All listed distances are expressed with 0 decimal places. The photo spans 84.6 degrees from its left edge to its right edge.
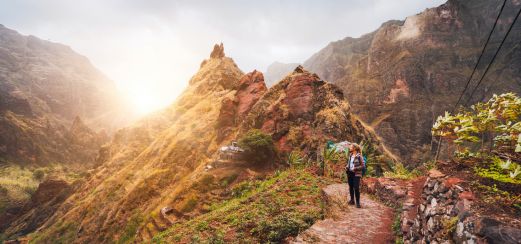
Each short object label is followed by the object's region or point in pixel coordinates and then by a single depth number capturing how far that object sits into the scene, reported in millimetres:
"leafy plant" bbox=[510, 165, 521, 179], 4682
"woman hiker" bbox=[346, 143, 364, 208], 10188
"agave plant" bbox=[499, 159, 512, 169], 5078
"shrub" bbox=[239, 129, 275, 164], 22000
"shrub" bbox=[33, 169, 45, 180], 88462
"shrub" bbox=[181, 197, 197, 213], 18875
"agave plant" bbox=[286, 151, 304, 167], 20672
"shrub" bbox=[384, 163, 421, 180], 13695
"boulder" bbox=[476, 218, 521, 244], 3832
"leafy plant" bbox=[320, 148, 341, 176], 17266
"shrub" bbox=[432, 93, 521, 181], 7293
